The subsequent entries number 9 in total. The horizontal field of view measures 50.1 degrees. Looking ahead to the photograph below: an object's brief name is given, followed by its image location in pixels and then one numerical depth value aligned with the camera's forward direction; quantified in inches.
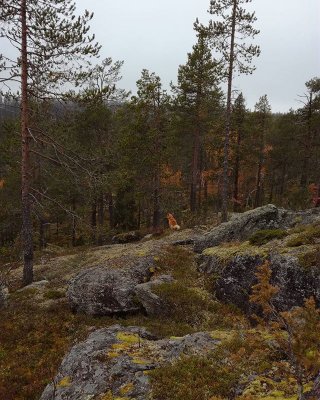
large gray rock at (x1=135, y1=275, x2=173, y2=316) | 459.4
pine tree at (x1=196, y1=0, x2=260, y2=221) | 806.5
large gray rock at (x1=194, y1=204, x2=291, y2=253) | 627.8
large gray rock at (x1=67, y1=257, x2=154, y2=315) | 486.6
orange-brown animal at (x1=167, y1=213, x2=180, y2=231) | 1094.1
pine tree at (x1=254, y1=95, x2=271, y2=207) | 1544.0
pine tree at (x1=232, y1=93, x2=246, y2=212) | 1375.5
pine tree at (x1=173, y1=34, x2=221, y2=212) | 1131.3
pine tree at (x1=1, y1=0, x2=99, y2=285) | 573.6
